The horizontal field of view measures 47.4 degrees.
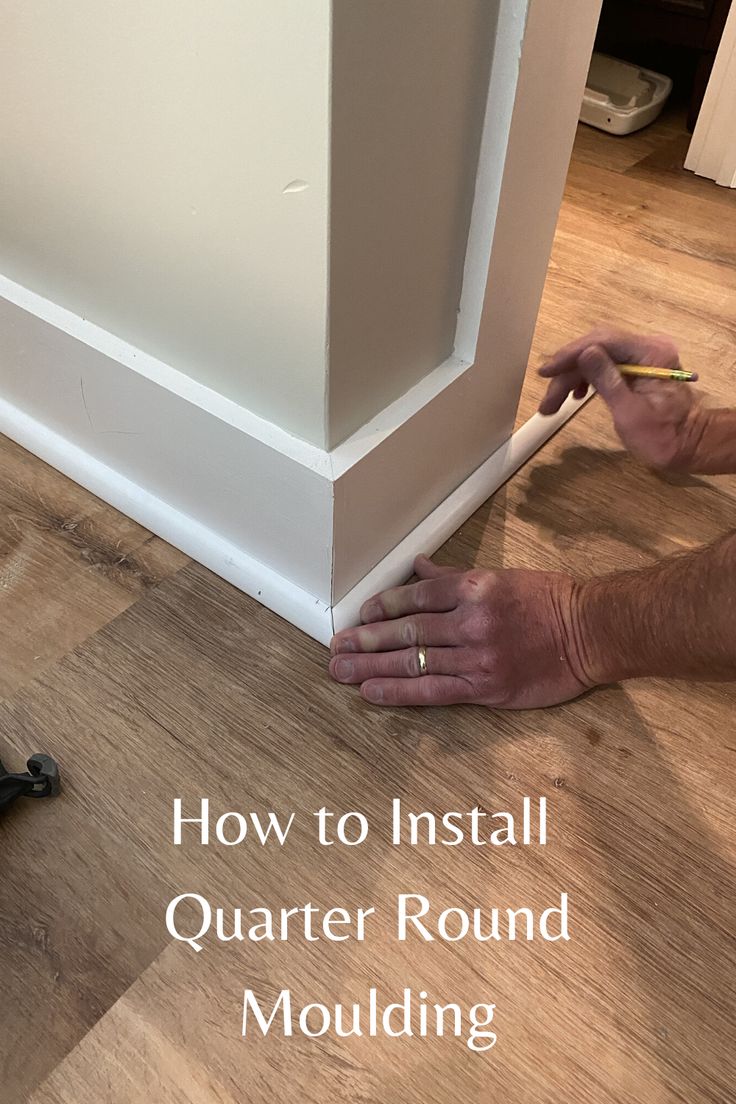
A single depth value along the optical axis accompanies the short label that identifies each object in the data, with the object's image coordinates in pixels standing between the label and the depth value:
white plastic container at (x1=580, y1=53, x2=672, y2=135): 1.48
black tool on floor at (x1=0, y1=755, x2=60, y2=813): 0.61
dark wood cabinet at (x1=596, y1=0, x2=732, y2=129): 1.39
